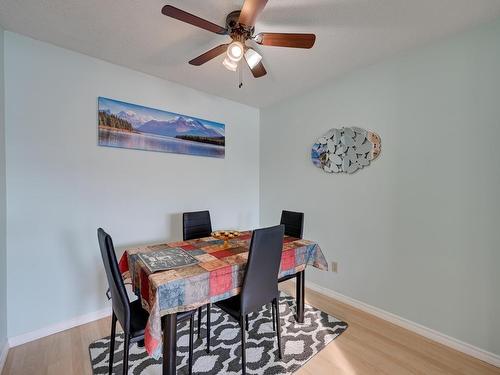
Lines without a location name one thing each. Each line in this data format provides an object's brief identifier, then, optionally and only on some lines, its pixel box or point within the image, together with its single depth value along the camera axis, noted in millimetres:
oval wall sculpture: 2408
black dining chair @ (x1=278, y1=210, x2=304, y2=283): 2449
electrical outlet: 2701
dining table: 1266
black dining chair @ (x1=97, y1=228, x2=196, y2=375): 1290
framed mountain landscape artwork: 2332
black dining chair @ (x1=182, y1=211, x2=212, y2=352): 2387
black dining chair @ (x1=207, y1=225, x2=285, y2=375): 1519
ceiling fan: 1377
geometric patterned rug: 1643
